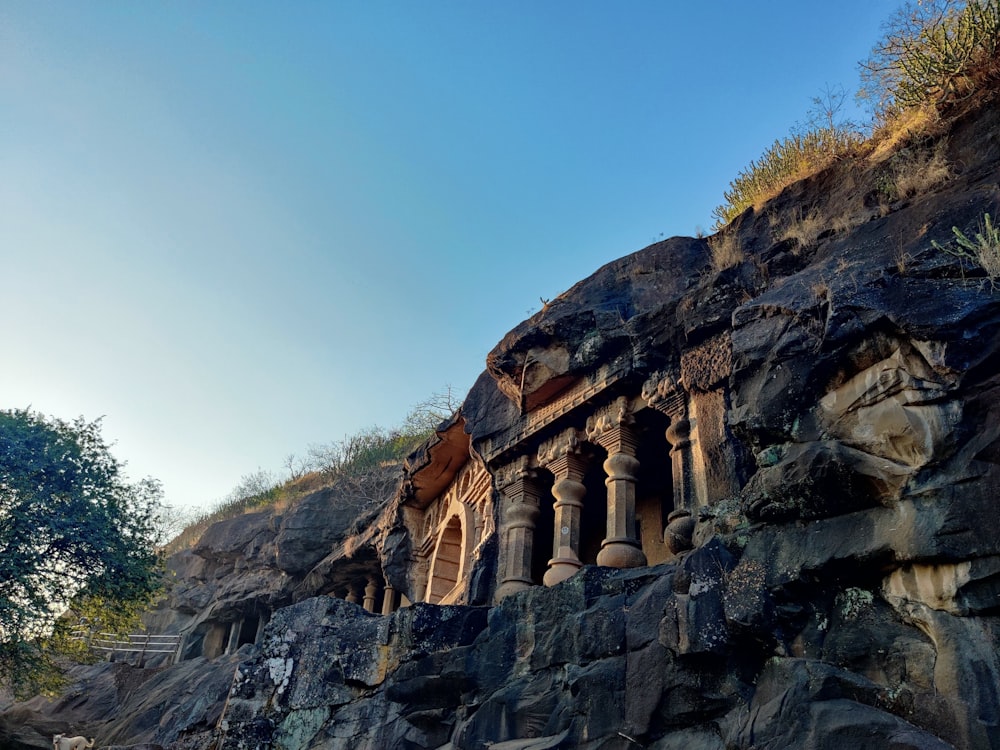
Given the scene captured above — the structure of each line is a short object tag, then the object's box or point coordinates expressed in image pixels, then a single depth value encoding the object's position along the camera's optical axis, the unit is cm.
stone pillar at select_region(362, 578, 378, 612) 1780
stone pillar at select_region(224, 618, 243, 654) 2126
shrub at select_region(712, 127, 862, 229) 927
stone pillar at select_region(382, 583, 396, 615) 1588
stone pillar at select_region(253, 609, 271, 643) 2113
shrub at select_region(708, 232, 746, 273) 880
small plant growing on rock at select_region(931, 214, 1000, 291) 506
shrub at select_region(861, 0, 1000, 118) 791
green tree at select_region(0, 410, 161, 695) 1523
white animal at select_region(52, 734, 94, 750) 1492
